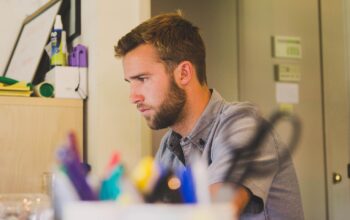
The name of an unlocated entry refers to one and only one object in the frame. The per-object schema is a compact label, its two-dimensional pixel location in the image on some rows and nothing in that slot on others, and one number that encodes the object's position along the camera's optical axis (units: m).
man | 1.59
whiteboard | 2.19
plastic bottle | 2.05
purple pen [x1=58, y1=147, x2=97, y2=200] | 0.52
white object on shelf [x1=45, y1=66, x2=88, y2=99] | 2.01
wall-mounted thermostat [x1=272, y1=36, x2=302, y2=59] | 2.59
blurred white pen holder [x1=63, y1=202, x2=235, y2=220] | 0.51
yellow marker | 0.56
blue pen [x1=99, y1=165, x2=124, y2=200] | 0.56
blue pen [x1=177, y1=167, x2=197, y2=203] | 0.54
